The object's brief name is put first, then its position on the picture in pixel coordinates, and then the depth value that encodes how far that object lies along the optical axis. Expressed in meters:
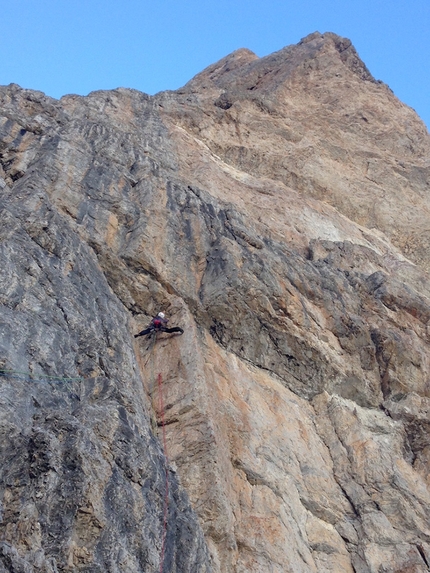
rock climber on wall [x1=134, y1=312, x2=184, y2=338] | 16.98
